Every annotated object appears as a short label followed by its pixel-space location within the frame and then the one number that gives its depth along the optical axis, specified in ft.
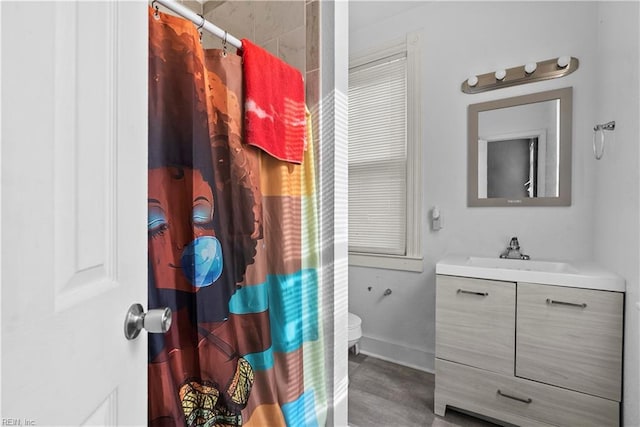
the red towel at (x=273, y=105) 3.37
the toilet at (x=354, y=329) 6.32
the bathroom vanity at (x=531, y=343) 4.50
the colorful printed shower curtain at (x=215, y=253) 2.78
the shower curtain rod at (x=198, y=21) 2.72
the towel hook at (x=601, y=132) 4.78
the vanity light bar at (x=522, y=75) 5.88
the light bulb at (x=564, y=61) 5.82
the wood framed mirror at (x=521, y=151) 6.03
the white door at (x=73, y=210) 1.00
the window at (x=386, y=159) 7.54
